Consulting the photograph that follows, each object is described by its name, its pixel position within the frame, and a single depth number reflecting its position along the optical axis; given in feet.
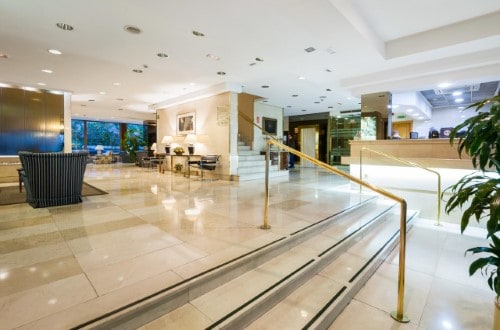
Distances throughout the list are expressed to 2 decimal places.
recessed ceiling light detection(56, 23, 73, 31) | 13.53
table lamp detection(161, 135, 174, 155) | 33.73
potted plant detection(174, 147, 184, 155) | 30.91
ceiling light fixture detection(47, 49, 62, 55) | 17.13
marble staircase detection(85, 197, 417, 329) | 5.55
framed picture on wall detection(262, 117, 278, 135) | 36.12
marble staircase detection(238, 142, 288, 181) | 26.55
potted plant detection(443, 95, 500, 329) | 4.41
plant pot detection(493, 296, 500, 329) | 5.04
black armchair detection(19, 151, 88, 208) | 12.89
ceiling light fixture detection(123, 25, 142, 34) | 13.77
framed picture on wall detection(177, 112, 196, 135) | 30.94
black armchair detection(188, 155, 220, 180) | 25.26
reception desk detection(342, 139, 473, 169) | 17.85
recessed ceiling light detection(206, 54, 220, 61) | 17.88
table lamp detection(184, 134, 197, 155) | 28.91
